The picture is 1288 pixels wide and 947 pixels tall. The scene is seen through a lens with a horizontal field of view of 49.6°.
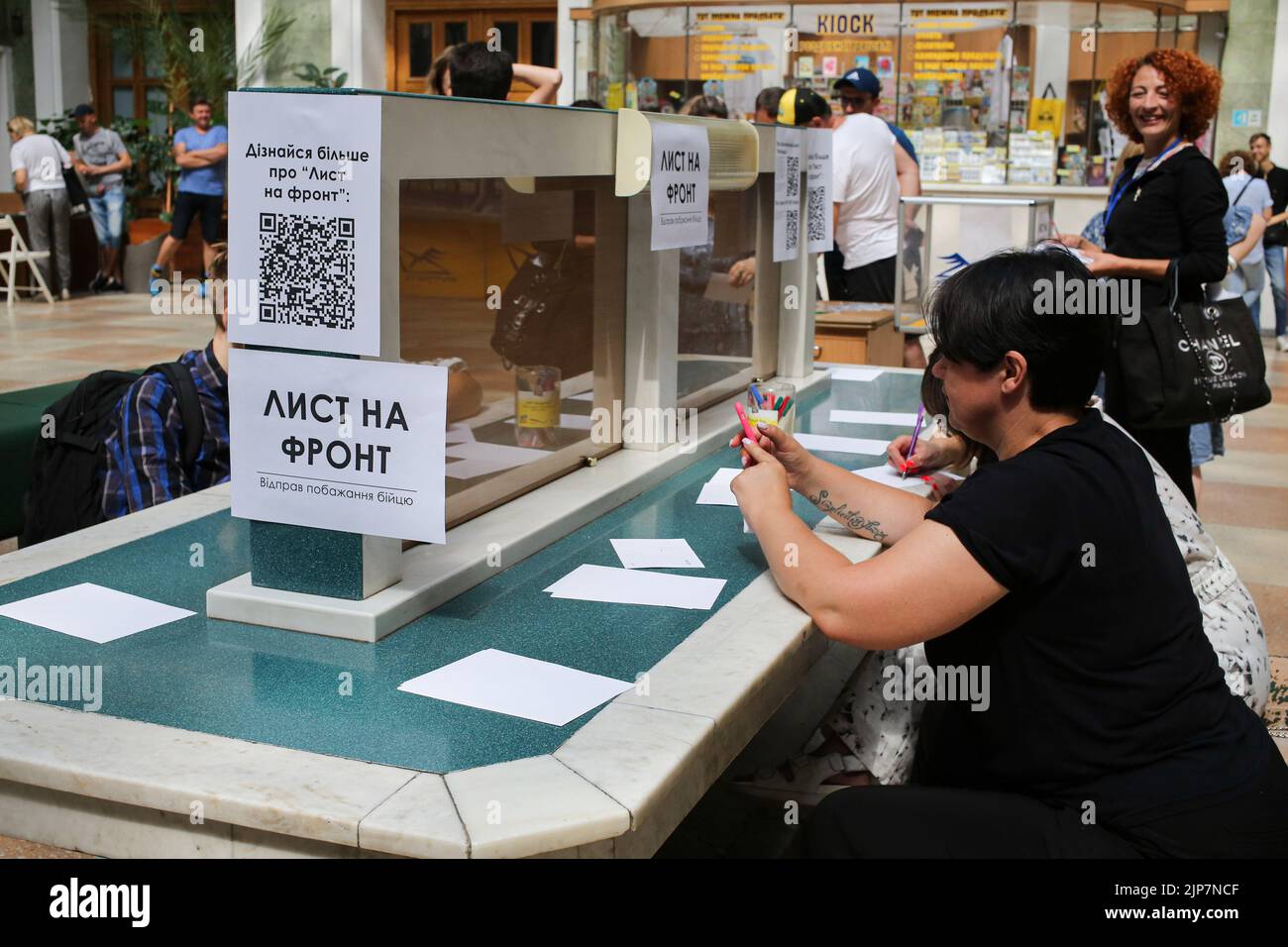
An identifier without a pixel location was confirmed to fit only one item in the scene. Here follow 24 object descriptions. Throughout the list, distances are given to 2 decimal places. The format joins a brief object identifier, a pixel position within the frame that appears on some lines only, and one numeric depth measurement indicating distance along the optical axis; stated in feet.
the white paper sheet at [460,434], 8.73
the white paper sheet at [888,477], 10.48
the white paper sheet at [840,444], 11.74
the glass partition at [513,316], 7.92
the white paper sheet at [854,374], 15.43
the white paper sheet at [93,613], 7.18
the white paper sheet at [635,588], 7.95
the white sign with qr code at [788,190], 13.25
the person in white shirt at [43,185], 44.50
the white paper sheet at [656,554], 8.64
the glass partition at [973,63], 43.39
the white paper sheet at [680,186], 9.87
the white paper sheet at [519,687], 6.37
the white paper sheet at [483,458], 8.79
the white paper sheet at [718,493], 10.09
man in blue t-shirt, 44.86
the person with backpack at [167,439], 11.03
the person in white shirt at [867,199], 22.59
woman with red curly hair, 14.39
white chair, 43.45
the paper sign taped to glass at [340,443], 6.70
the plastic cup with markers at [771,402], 9.06
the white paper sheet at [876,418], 13.00
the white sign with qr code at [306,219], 6.51
